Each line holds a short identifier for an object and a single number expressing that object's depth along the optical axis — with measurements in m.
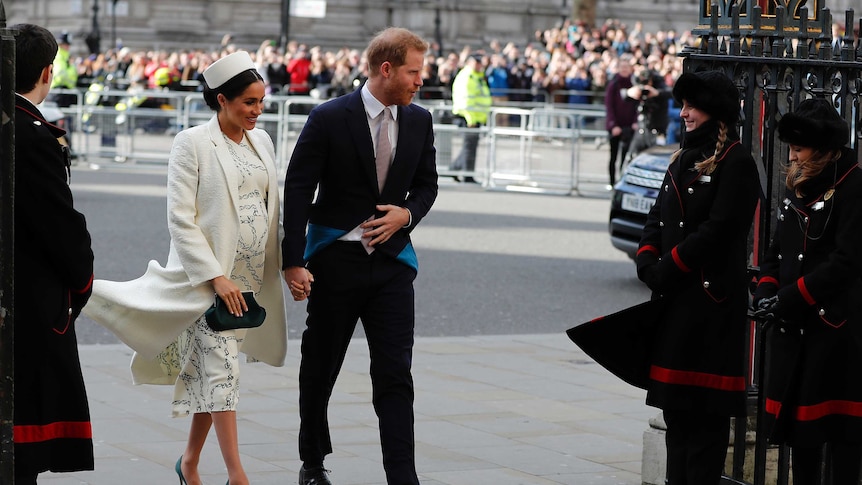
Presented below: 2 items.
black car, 12.95
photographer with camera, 21.09
